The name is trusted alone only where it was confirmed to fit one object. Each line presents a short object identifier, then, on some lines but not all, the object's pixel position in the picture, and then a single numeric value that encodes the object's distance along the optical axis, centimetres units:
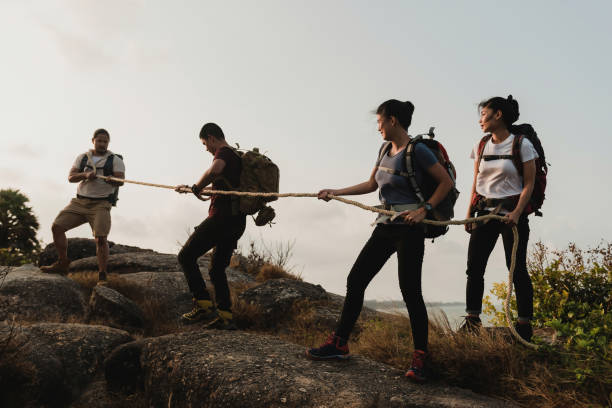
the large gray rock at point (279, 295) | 820
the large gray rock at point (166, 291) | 858
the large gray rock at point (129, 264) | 1141
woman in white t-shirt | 444
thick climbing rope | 379
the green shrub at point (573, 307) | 379
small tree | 2083
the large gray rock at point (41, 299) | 752
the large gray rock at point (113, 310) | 738
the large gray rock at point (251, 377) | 365
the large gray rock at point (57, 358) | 477
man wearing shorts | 816
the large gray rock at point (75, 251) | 1322
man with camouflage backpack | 550
